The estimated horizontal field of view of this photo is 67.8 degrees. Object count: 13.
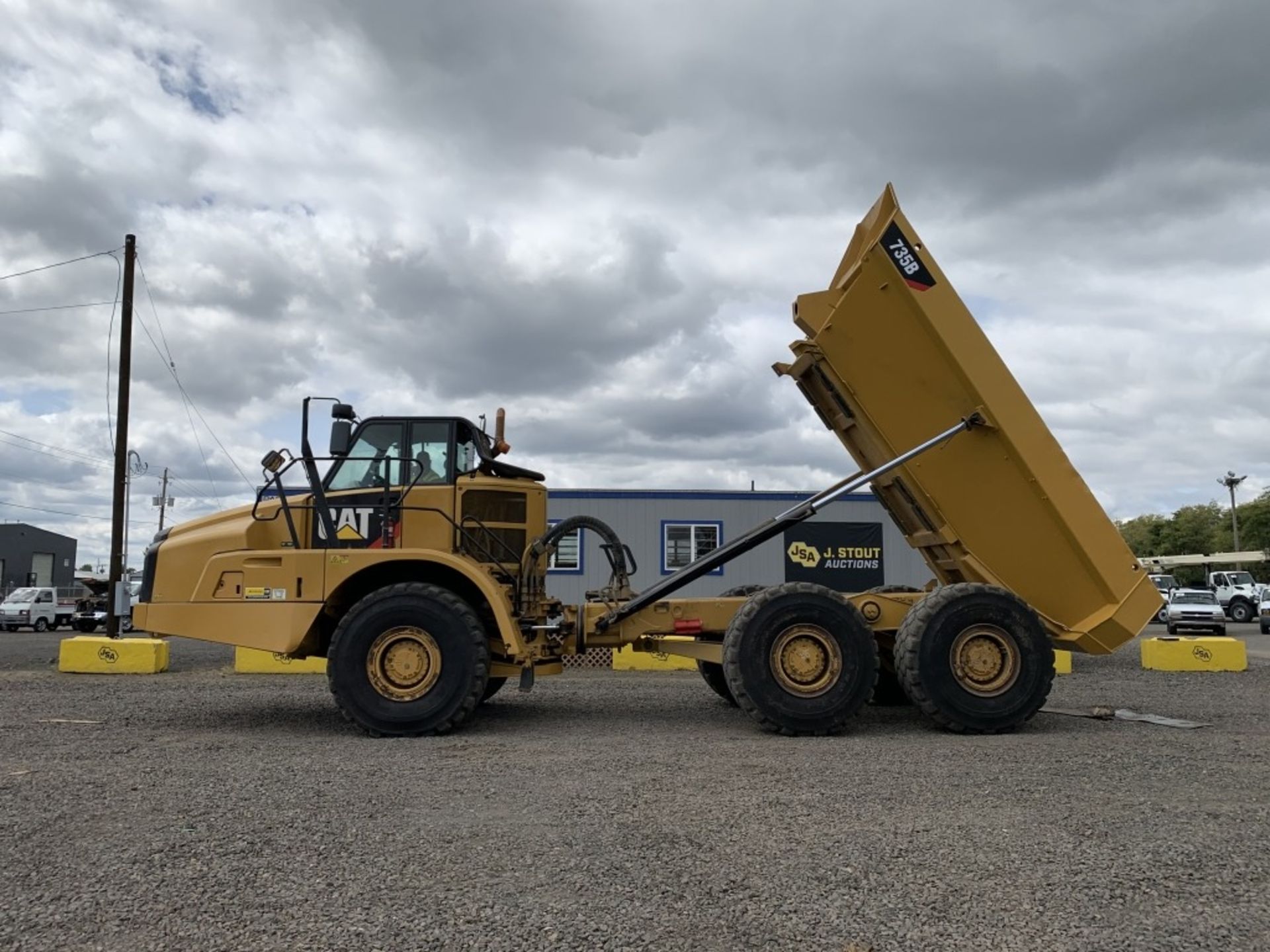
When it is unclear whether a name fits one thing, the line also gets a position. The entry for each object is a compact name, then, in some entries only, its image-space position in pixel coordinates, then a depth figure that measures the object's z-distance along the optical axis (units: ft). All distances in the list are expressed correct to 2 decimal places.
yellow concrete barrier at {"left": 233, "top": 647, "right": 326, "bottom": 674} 46.44
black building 220.02
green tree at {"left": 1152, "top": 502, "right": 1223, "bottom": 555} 265.13
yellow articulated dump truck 25.35
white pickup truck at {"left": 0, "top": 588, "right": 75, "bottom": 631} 107.65
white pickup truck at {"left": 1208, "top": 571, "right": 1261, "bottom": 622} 118.83
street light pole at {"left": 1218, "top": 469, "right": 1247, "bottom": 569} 239.30
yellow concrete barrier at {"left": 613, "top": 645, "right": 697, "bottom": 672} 47.73
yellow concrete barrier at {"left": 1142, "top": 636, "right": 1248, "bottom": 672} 47.37
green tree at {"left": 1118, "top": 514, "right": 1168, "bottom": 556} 277.29
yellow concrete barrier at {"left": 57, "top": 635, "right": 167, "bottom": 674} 45.98
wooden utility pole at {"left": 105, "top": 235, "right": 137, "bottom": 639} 60.95
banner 65.57
